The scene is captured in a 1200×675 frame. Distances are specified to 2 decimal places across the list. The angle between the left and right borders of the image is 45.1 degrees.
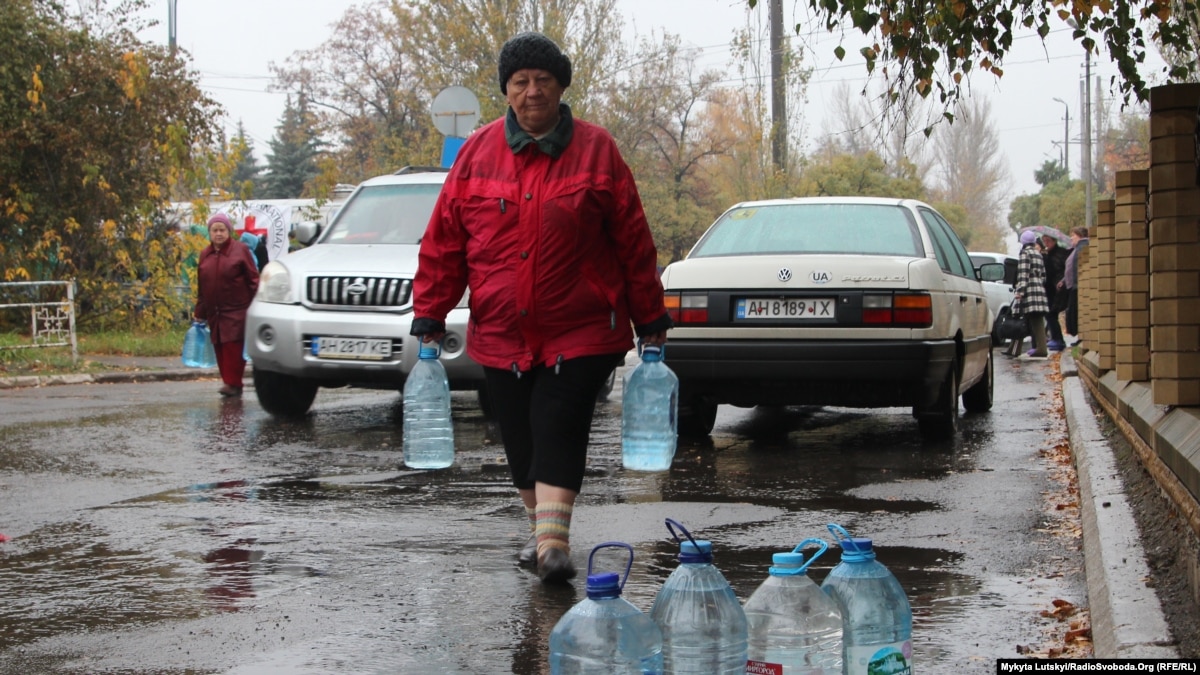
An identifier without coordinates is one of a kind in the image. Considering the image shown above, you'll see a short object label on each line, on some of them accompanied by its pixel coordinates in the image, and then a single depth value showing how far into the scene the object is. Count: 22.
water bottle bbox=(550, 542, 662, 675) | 3.22
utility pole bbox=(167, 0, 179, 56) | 37.12
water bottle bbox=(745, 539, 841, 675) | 3.30
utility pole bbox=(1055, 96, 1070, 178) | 96.99
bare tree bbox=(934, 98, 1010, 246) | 105.81
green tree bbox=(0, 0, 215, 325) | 21.08
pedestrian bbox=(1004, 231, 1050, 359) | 20.62
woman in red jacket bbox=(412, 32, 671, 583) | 5.14
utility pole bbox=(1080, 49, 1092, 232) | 61.42
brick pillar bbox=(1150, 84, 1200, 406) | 5.41
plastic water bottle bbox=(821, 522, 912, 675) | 3.36
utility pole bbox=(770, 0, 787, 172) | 31.89
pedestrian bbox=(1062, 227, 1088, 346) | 21.15
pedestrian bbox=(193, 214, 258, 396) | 13.28
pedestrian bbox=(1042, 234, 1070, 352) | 23.33
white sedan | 8.74
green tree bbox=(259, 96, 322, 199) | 76.06
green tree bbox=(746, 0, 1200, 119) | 6.38
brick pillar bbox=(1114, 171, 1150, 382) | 7.38
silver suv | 10.66
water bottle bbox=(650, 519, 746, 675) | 3.30
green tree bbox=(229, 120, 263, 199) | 22.36
